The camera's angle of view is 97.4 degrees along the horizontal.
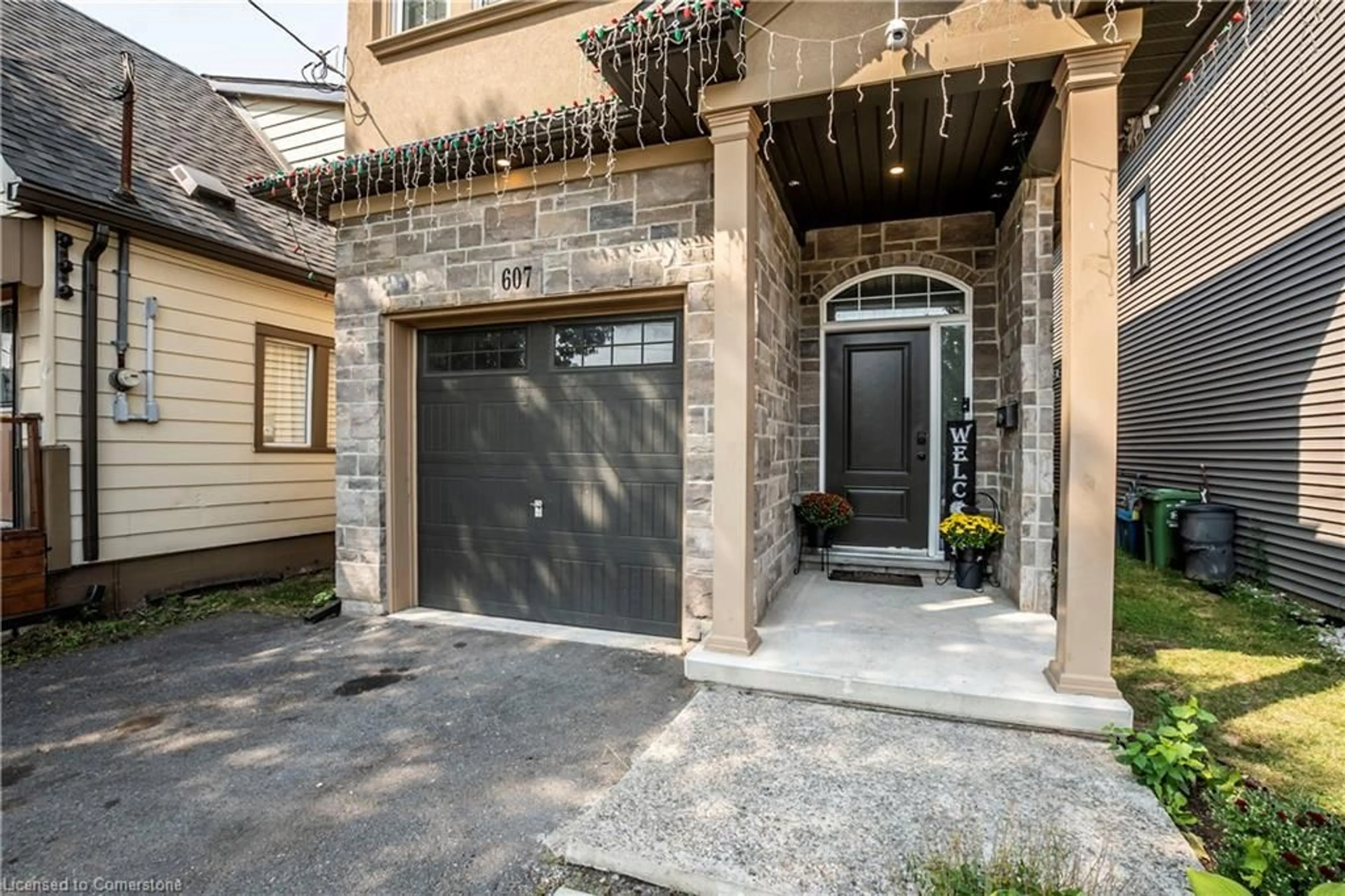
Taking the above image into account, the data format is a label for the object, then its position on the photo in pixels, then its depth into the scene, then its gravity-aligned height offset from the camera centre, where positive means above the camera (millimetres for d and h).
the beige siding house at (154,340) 4375 +897
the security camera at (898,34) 2707 +1901
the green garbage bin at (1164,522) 6062 -782
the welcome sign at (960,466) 4926 -166
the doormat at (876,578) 4715 -1086
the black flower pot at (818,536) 5062 -788
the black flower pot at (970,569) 4500 -940
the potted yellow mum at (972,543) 4465 -731
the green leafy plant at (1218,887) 1254 -947
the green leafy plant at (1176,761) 2158 -1205
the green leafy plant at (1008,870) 1609 -1231
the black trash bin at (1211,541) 5410 -872
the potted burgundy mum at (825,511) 4895 -547
